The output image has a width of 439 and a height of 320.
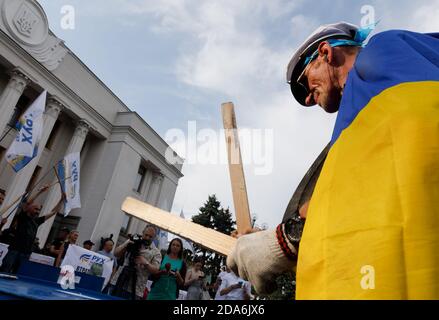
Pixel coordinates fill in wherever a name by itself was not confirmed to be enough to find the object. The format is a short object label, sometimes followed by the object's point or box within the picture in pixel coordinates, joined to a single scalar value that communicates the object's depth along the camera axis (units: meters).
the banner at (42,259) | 7.38
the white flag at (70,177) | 9.53
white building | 16.56
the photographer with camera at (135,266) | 5.88
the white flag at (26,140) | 8.48
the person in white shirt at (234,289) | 6.84
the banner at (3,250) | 6.63
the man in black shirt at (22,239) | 6.25
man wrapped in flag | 0.55
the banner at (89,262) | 7.96
